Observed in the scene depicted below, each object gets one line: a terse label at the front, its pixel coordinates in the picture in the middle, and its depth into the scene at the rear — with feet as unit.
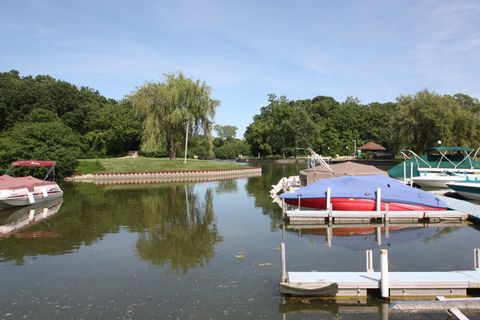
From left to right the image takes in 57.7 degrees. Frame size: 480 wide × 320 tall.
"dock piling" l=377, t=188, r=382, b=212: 62.69
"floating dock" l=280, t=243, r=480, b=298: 30.83
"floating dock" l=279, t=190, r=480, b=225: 61.21
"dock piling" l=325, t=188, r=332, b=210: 63.58
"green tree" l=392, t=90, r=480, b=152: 154.40
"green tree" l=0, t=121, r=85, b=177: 148.77
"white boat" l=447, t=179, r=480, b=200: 79.87
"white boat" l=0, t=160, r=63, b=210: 79.77
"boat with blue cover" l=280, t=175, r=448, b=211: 63.72
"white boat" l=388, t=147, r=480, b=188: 97.66
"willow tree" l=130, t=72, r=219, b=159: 174.40
